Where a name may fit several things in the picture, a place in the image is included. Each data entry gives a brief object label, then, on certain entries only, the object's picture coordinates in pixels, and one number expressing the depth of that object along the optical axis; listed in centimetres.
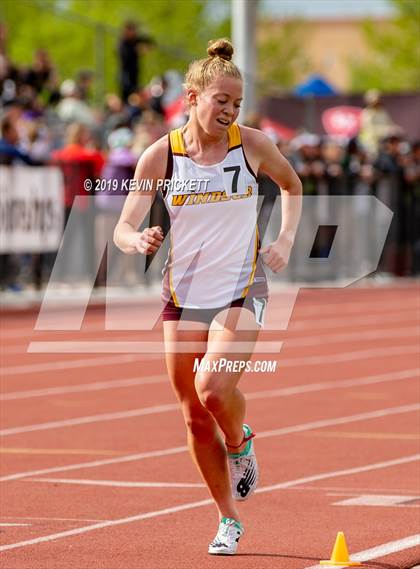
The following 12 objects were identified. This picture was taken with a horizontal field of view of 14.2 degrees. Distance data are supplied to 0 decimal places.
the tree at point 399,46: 6283
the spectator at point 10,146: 2080
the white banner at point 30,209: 2083
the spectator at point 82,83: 2763
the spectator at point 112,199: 2141
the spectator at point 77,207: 2188
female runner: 729
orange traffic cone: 700
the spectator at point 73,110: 2645
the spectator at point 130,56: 2822
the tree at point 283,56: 7456
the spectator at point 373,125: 2964
